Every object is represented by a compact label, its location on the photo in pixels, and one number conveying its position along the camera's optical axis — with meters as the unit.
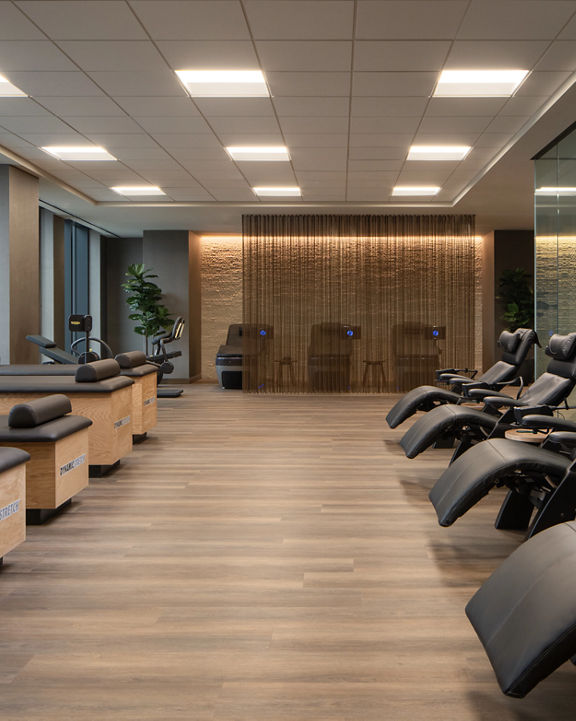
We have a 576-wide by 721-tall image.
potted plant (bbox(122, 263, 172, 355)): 12.38
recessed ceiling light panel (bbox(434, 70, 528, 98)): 5.33
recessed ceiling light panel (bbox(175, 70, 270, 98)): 5.35
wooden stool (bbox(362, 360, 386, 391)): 11.60
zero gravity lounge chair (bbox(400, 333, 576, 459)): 4.40
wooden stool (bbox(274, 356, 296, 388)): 11.55
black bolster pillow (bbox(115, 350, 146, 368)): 6.09
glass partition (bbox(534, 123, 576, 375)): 6.81
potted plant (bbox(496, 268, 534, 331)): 12.84
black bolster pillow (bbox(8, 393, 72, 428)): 3.53
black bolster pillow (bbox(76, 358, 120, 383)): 4.68
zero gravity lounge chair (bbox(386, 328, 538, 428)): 5.81
